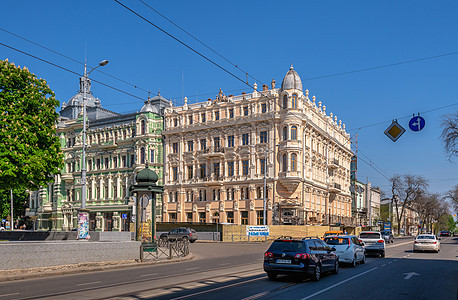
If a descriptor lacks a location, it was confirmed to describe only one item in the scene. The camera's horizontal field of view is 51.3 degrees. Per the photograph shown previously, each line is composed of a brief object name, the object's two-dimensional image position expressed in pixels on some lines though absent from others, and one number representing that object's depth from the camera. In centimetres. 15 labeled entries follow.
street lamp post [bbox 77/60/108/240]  2588
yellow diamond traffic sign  2207
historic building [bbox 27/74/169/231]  6725
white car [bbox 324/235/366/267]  2133
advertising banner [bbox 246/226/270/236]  5119
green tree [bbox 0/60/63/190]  3006
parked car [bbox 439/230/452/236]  11071
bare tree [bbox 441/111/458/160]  2947
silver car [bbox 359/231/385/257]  2895
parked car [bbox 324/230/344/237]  4116
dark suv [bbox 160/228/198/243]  4701
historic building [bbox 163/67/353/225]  5803
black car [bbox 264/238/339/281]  1552
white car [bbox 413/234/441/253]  3462
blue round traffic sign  2288
